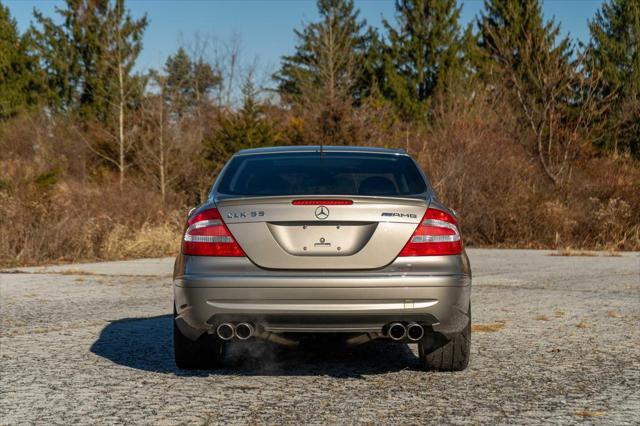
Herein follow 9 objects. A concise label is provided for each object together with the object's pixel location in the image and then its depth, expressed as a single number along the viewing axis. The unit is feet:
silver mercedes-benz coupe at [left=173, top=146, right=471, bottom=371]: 17.10
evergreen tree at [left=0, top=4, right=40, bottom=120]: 148.36
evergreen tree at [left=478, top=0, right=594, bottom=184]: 84.94
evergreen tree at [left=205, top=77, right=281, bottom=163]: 99.35
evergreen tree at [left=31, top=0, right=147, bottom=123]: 143.23
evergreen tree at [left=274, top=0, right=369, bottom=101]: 145.18
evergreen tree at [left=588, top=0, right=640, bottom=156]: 139.95
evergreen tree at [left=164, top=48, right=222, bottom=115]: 188.97
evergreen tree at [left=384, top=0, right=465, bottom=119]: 166.40
